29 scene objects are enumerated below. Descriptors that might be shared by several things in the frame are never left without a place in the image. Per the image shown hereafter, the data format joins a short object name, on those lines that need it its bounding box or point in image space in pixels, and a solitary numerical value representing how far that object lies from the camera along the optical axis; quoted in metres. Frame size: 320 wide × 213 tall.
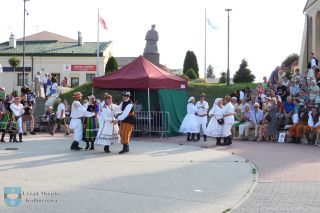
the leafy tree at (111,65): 41.41
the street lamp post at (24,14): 45.62
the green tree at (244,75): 39.44
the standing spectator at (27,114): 21.60
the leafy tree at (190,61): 44.97
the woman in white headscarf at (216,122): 18.03
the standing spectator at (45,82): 32.25
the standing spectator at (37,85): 34.12
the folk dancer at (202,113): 19.95
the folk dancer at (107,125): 15.12
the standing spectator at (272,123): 19.67
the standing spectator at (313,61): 24.88
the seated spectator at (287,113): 20.08
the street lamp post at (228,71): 33.24
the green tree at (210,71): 77.39
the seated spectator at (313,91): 20.94
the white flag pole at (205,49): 46.67
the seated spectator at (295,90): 22.57
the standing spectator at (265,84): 25.41
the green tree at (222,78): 47.48
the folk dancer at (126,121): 14.98
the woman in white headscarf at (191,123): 19.70
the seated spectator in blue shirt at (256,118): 20.19
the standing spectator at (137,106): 22.47
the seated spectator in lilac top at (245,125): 20.45
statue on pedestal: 27.94
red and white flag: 42.39
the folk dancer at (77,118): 15.71
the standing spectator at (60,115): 23.72
